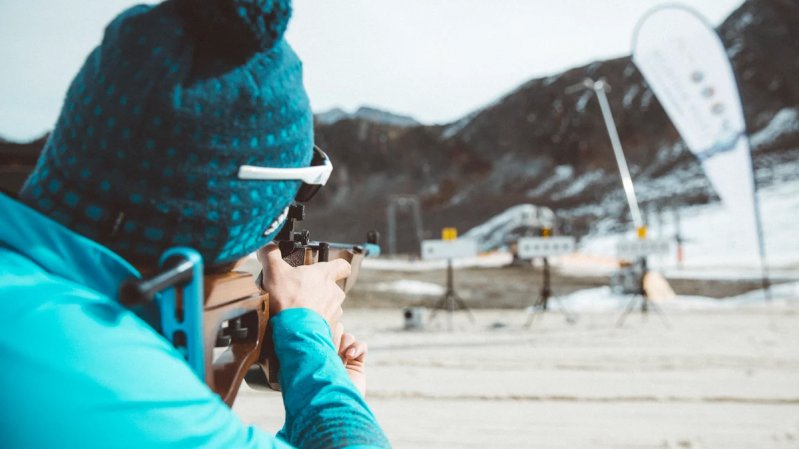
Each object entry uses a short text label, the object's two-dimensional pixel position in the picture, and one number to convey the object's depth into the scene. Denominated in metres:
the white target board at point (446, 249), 8.43
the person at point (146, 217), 0.48
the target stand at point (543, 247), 8.65
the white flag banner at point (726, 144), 8.77
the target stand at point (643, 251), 8.01
